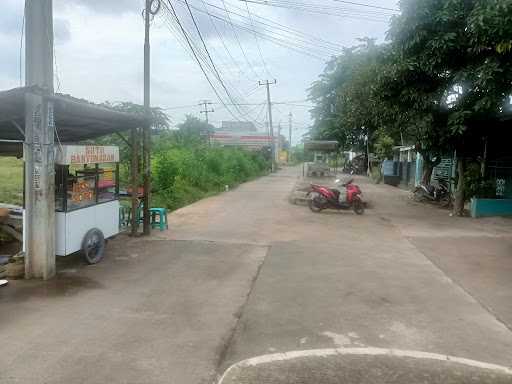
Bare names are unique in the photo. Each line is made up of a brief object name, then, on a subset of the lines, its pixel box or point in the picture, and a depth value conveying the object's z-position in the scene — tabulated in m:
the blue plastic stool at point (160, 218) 10.04
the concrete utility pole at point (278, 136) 72.44
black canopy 5.95
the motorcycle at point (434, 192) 16.19
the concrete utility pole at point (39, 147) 5.95
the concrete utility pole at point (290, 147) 79.49
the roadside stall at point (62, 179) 6.01
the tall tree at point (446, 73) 9.72
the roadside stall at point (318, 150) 28.38
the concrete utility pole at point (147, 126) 9.17
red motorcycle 13.44
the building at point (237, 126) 79.50
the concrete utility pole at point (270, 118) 41.43
